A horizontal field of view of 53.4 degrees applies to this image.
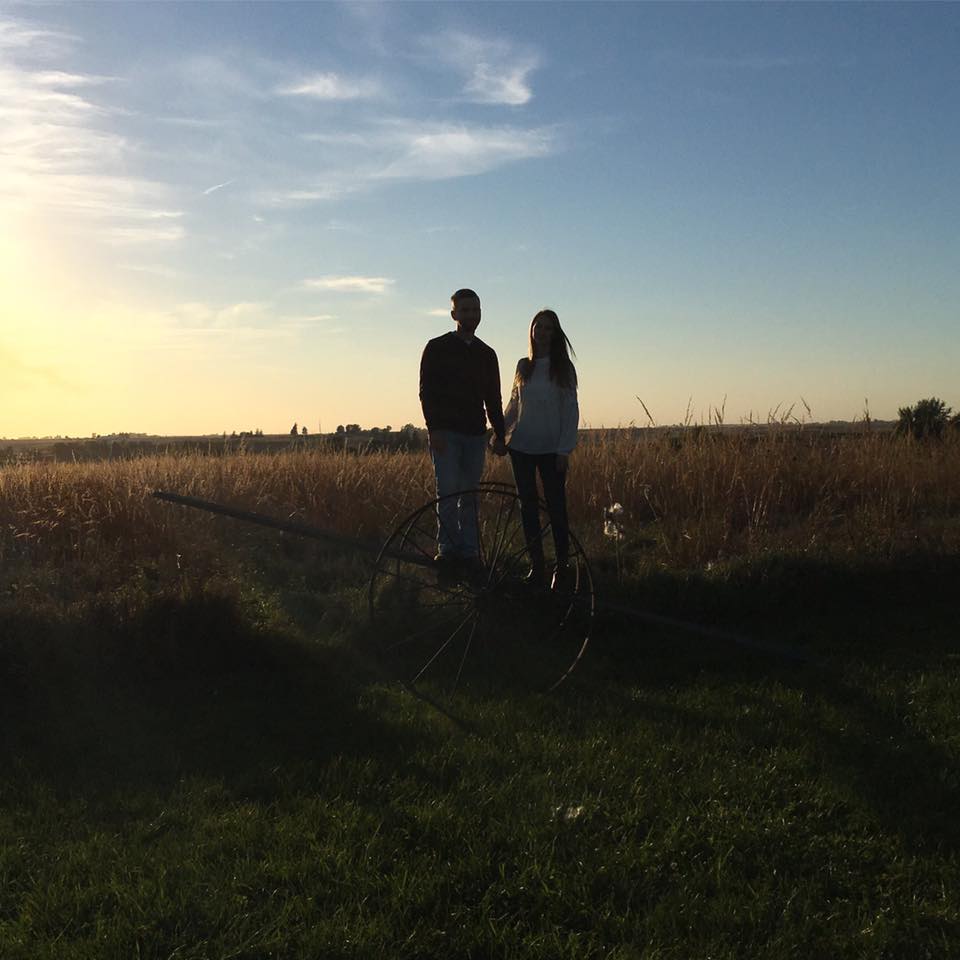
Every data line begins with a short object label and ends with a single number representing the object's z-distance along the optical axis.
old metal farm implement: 5.93
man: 6.95
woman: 7.01
